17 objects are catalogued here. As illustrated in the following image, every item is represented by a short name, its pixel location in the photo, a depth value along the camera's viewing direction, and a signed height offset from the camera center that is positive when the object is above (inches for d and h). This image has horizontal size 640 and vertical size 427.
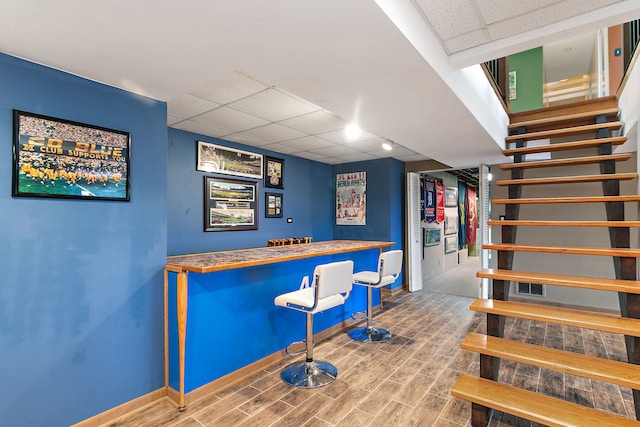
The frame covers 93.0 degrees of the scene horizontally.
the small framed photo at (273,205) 192.9 +8.9
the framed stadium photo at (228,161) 161.3 +33.1
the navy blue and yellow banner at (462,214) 378.6 +4.5
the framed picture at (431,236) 268.8 -17.4
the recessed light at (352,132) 151.1 +45.1
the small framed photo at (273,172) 193.0 +30.3
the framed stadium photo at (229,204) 162.6 +8.4
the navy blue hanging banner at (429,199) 260.2 +16.4
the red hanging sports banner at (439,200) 281.3 +16.3
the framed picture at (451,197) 318.0 +22.5
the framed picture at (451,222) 325.1 -5.4
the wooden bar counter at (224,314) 95.1 -32.8
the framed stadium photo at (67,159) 75.0 +16.4
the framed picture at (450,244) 327.0 -29.9
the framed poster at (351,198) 233.4 +15.6
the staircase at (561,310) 74.6 -27.7
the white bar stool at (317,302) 101.9 -29.4
